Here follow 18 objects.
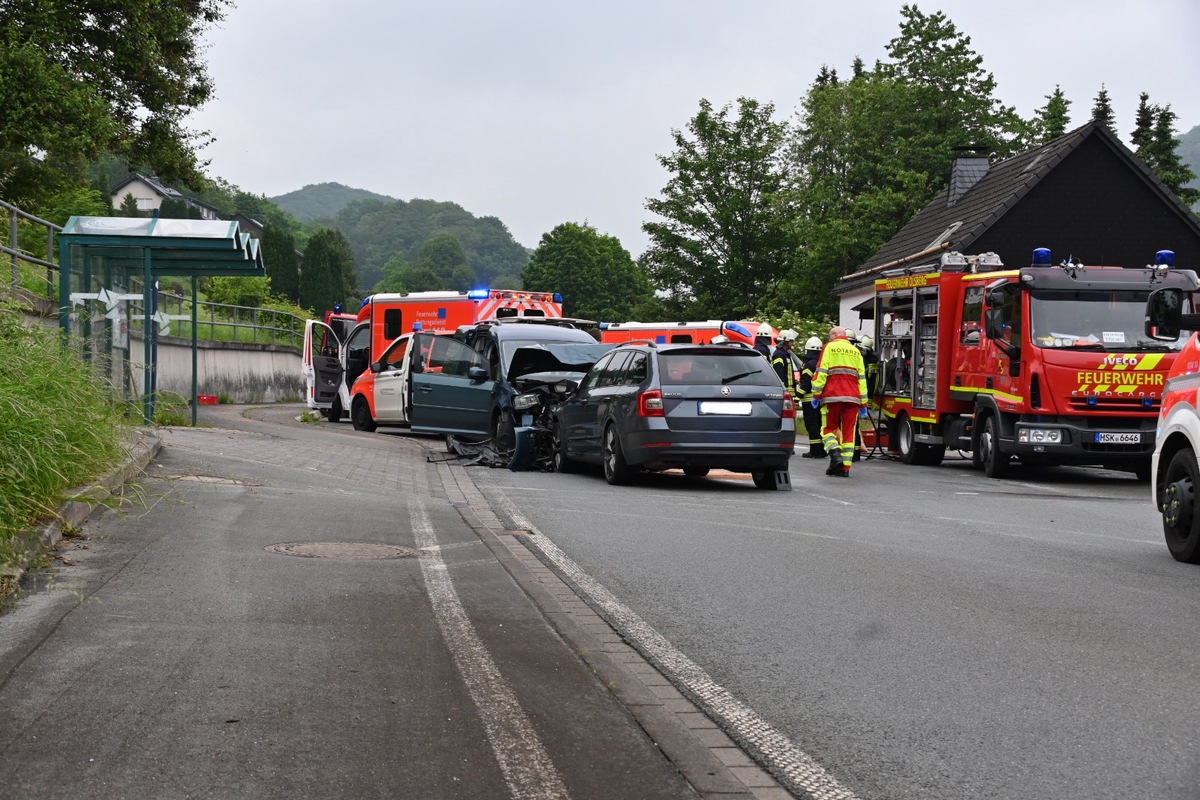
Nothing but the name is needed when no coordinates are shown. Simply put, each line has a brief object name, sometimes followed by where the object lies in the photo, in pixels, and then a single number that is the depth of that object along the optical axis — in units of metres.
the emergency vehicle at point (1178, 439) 9.45
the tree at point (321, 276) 116.62
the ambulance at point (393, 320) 27.19
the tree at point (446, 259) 171.38
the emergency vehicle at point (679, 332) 28.62
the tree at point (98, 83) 24.55
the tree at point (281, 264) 113.06
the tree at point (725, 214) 76.12
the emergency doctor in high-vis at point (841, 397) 17.64
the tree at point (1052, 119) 59.11
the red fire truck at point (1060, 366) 17.47
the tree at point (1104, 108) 71.06
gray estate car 14.91
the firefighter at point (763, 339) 21.68
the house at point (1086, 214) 40.84
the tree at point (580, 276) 117.75
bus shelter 17.27
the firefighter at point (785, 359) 20.38
